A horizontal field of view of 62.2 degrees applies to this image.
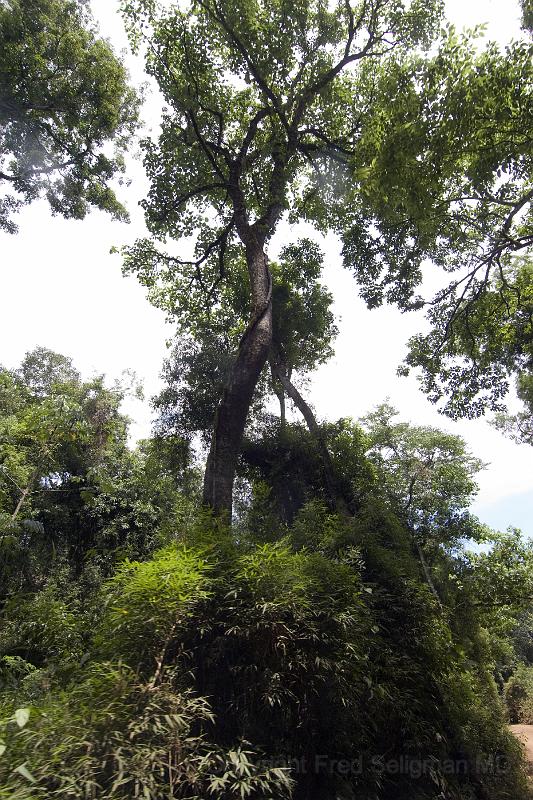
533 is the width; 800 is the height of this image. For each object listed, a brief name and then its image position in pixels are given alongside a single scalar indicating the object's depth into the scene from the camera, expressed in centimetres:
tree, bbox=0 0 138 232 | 809
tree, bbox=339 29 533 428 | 434
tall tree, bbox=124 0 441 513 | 681
